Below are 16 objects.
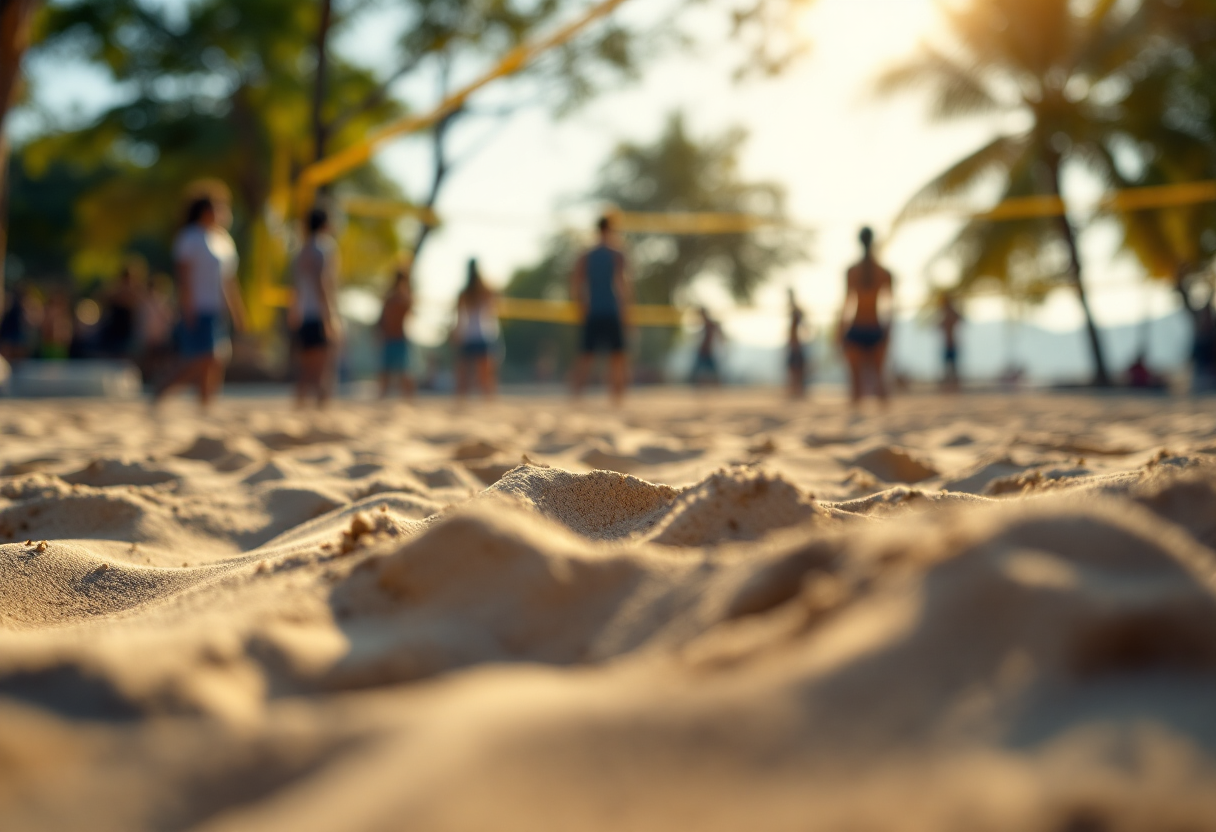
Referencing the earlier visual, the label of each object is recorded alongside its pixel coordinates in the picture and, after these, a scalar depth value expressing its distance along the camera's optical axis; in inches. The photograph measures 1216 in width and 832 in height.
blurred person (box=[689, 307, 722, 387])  516.1
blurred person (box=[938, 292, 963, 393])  498.3
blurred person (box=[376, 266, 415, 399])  317.4
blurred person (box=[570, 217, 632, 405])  265.3
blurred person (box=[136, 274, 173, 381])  430.6
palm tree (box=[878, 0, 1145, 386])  534.3
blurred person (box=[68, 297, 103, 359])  427.2
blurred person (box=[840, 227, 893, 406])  237.6
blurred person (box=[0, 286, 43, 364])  404.2
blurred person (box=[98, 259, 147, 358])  389.1
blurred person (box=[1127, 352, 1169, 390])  498.7
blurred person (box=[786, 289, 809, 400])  461.4
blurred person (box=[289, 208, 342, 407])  227.0
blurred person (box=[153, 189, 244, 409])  196.4
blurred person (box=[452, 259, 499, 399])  310.7
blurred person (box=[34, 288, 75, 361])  394.0
